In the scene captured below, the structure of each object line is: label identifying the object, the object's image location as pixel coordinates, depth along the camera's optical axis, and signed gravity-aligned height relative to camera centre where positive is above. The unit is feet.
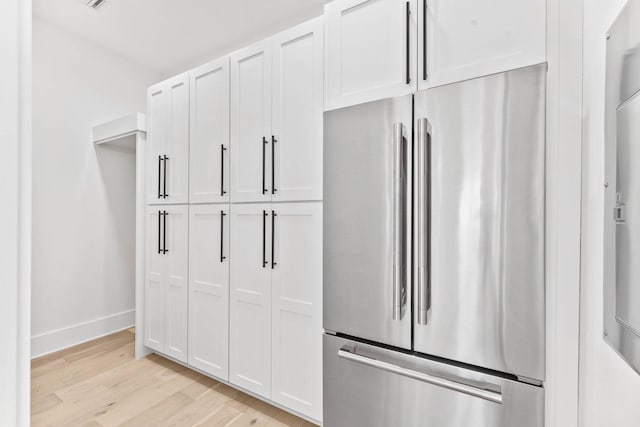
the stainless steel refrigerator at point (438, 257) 3.74 -0.58
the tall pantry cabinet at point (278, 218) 5.86 -0.11
